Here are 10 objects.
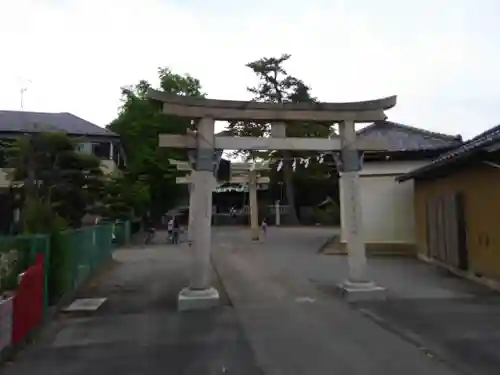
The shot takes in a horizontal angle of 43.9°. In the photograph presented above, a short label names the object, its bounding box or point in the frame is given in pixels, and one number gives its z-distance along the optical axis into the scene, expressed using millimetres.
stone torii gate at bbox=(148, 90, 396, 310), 12078
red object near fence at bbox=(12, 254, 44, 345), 8359
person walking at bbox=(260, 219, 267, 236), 35688
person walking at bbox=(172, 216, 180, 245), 33084
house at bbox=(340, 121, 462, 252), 23859
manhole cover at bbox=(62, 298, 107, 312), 12016
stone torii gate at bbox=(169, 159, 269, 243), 34594
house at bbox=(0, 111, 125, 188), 37094
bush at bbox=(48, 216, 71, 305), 12219
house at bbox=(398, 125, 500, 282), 13852
